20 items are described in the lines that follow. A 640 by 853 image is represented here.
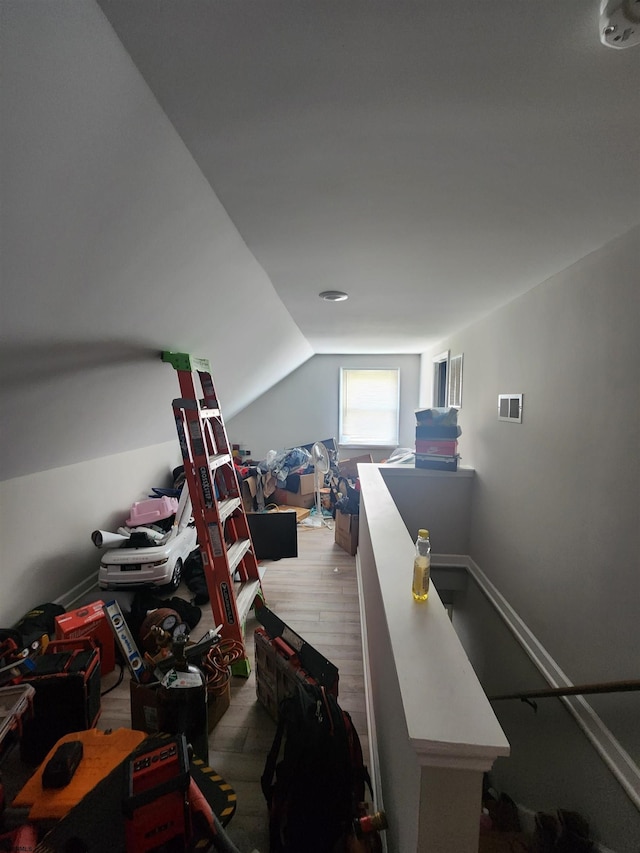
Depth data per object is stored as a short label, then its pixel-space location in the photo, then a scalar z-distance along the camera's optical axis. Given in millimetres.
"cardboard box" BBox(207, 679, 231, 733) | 1654
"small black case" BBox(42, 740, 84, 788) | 1210
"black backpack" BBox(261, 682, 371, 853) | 1127
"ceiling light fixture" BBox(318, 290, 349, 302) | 2361
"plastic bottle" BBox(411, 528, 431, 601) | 1153
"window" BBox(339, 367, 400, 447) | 5875
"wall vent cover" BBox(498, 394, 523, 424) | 2463
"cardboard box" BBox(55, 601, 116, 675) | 1904
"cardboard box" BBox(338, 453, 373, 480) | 4859
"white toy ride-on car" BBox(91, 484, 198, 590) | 2449
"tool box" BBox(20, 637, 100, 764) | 1469
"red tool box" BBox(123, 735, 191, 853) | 962
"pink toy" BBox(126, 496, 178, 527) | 3115
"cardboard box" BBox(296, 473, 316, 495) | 4801
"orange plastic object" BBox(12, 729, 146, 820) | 1165
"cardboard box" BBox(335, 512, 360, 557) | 3357
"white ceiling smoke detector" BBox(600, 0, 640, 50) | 588
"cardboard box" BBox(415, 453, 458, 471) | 3289
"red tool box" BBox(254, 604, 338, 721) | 1562
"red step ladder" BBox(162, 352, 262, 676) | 1941
